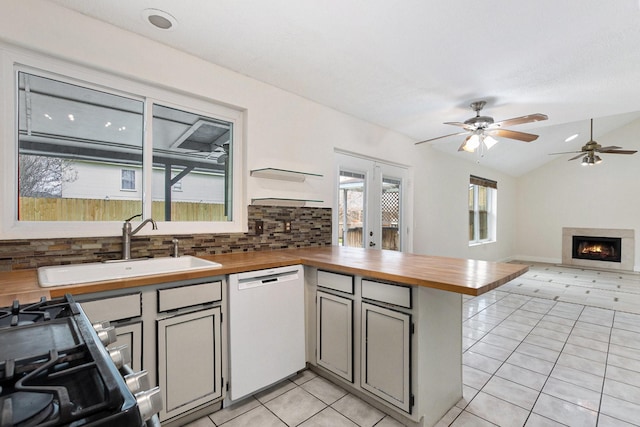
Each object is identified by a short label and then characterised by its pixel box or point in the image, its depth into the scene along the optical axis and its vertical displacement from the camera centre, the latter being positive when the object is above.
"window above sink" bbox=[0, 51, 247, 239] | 1.81 +0.39
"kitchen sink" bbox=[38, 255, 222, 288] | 1.63 -0.34
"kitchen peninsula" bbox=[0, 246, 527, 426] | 1.60 -0.64
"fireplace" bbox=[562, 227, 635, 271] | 6.90 -0.78
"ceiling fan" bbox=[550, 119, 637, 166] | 4.95 +1.07
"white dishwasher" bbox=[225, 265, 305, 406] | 1.92 -0.77
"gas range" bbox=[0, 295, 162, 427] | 0.43 -0.29
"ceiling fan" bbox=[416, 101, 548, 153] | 3.16 +0.88
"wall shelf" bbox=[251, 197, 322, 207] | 2.71 +0.11
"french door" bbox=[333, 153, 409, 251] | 3.66 +0.12
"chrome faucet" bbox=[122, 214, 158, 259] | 1.99 -0.15
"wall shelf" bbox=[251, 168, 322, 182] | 2.69 +0.37
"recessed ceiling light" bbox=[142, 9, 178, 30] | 1.86 +1.22
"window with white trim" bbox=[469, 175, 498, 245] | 6.65 +0.12
